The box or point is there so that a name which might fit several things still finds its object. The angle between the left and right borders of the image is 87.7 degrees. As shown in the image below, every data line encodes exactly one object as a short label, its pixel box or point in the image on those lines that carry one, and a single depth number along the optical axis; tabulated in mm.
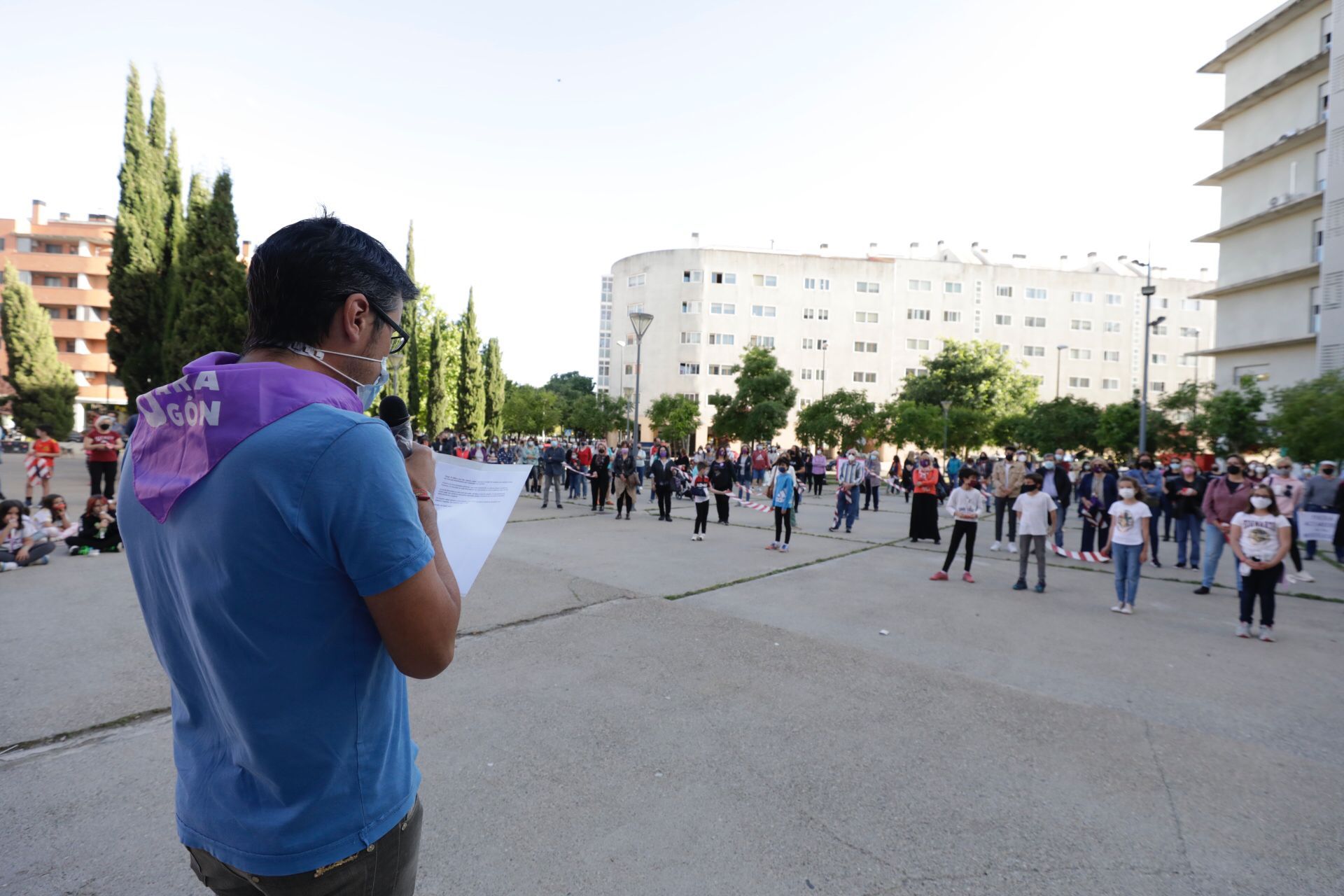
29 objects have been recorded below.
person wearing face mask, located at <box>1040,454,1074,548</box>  14688
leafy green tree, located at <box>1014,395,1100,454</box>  39156
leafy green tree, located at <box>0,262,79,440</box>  31922
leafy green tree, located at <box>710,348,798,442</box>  50469
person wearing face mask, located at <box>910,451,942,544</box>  14172
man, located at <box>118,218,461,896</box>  1101
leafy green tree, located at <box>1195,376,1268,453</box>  26094
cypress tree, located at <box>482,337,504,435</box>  52531
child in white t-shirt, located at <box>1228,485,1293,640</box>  7258
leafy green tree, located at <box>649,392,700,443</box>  58469
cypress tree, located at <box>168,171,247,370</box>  21766
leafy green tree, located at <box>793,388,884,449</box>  42625
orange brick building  59031
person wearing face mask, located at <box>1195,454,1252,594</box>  9516
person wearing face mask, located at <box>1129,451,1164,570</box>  14156
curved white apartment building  70438
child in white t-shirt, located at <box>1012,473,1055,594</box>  9703
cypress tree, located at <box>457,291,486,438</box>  46594
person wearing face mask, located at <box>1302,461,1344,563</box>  13109
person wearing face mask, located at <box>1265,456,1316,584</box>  11383
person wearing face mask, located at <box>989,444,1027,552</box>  13688
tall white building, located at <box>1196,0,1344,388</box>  28391
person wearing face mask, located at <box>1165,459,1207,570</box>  12054
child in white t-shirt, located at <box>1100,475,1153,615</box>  8641
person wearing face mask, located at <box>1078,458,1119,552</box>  13352
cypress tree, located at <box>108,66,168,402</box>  24734
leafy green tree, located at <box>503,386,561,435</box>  69125
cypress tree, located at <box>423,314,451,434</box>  44156
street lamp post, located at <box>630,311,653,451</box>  23078
